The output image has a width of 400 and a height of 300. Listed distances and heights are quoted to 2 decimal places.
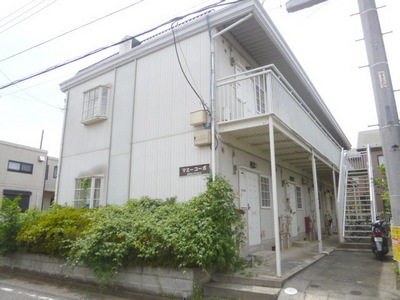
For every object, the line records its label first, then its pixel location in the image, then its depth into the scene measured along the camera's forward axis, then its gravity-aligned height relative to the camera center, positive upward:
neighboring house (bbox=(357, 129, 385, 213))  22.23 +6.81
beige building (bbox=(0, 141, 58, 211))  18.52 +2.48
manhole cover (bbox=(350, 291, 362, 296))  4.47 -1.27
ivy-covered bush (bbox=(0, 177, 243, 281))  4.90 -0.49
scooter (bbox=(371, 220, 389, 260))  7.06 -0.70
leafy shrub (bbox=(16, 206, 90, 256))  6.12 -0.50
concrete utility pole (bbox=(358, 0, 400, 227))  4.31 +1.81
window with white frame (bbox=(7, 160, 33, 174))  18.92 +2.92
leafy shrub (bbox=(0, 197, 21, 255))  7.21 -0.39
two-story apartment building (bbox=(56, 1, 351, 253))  6.88 +2.39
